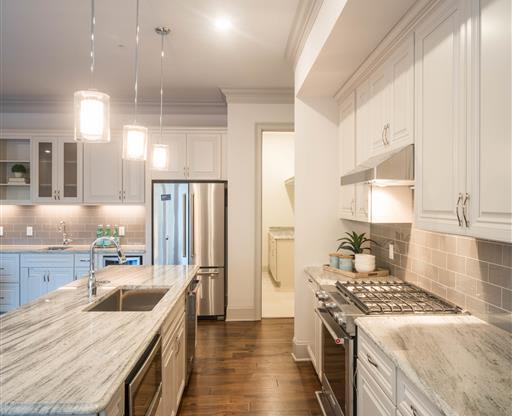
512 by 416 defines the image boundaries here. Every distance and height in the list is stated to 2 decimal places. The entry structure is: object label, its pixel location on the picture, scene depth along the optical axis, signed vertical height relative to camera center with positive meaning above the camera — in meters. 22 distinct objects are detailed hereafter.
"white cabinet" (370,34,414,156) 1.91 +0.68
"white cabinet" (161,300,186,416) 1.87 -0.94
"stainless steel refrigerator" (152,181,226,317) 4.27 -0.30
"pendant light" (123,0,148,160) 2.23 +0.43
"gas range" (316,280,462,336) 1.79 -0.53
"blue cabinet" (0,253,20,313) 4.25 -0.95
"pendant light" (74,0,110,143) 1.67 +0.46
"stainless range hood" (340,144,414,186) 1.85 +0.23
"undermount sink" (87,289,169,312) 2.35 -0.65
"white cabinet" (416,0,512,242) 1.18 +0.37
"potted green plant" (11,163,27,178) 4.48 +0.48
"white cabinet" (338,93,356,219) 2.85 +0.53
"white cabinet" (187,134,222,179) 4.45 +0.66
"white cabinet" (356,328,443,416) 1.19 -0.73
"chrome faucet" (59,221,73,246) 4.70 -0.38
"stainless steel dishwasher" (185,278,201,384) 2.65 -0.93
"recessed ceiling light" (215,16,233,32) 2.73 +1.51
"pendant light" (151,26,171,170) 2.90 +0.46
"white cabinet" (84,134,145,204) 4.49 +0.38
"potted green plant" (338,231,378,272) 2.71 -0.37
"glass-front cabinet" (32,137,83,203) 4.48 +0.48
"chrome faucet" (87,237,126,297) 2.10 -0.45
